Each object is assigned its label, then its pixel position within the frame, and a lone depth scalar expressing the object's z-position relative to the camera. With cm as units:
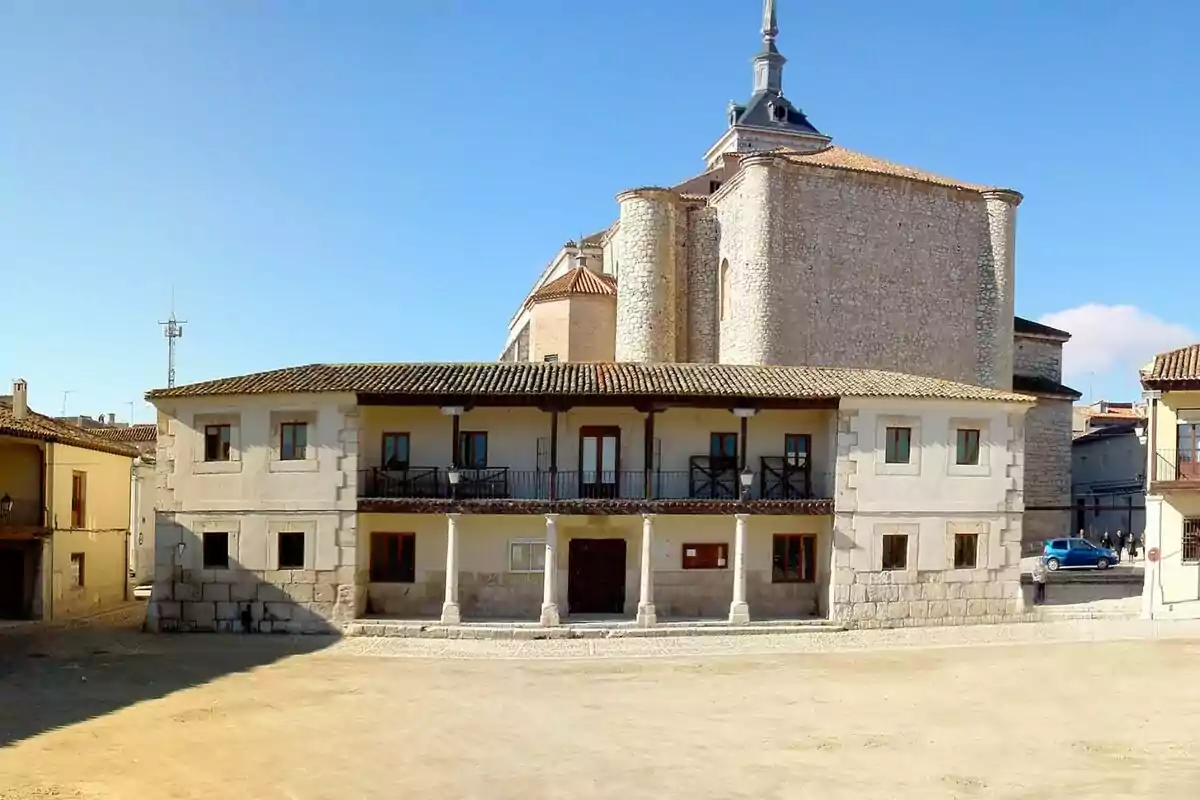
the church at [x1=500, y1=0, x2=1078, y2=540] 3616
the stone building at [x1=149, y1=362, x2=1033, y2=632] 2405
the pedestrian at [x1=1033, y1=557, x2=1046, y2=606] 2802
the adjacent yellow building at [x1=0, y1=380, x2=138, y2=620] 2641
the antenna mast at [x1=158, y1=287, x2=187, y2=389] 5459
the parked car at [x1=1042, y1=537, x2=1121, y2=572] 3497
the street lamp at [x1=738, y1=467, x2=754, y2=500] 2414
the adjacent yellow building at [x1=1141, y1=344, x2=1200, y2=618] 2611
